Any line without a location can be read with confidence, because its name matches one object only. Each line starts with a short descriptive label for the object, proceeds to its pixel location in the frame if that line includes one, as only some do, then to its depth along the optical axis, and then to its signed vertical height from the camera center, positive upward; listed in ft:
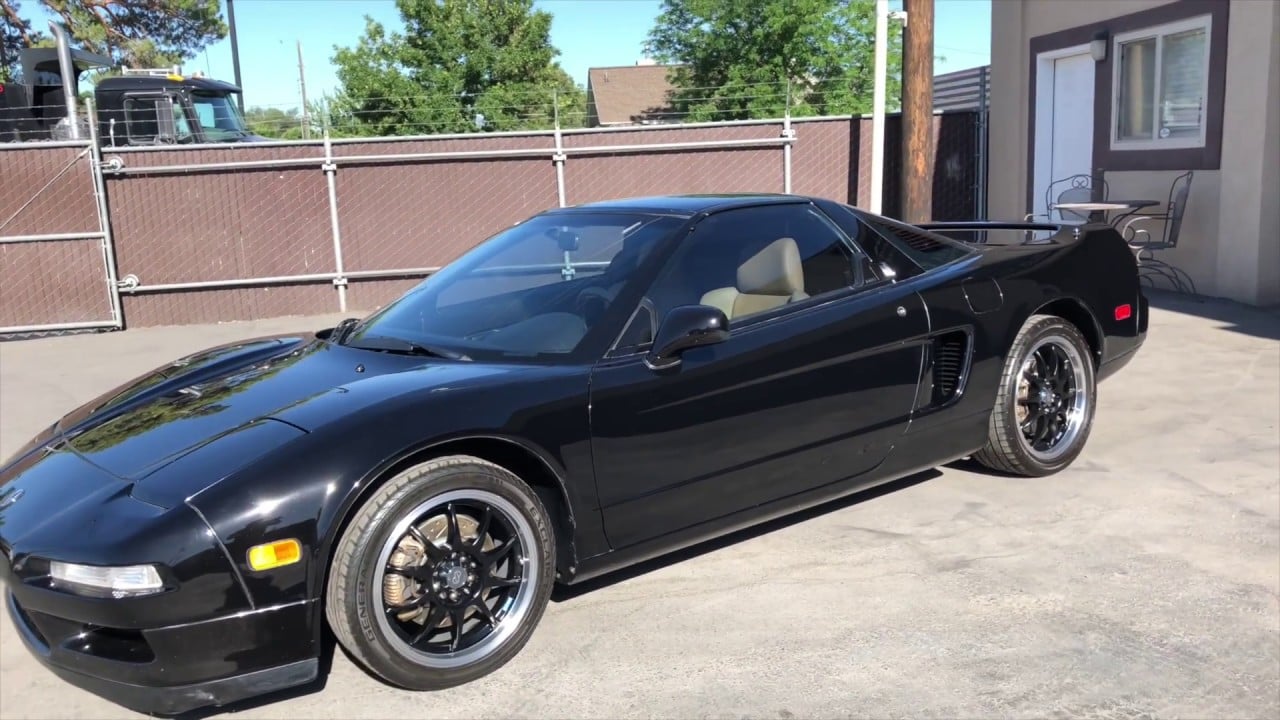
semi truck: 44.32 +3.73
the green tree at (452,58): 99.50 +11.40
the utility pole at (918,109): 37.19 +1.78
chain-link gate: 36.68 -1.84
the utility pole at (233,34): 73.31 +10.59
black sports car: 9.23 -2.84
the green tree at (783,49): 81.30 +9.10
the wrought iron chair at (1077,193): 37.32 -1.51
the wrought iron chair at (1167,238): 32.55 -2.95
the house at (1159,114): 30.48 +1.19
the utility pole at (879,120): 39.75 +1.49
